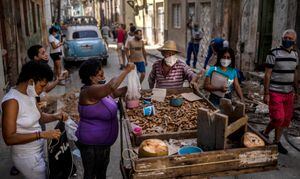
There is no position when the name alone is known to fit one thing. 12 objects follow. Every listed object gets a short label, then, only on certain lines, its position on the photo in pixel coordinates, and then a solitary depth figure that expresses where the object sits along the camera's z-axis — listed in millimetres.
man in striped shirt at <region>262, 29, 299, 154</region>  4973
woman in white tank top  2846
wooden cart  2459
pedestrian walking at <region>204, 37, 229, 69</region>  6167
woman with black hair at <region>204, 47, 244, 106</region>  4602
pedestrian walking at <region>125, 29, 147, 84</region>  9906
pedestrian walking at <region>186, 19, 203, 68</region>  13453
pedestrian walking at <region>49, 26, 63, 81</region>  10180
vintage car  14242
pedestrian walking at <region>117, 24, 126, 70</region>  15002
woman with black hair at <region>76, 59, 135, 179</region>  3176
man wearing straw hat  4758
